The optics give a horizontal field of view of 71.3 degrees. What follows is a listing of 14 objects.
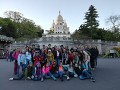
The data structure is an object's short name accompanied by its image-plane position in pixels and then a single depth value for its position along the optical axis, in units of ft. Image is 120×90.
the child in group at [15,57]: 16.20
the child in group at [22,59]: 15.27
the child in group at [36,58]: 14.78
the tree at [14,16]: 95.50
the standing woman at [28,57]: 15.14
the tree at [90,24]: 81.67
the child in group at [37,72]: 14.22
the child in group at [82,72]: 14.20
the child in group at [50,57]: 15.39
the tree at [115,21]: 77.10
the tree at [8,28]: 81.97
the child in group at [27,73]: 14.39
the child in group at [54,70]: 14.55
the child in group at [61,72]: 14.08
